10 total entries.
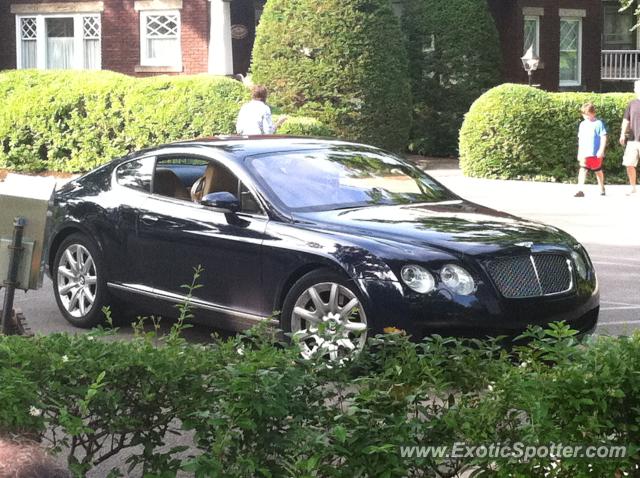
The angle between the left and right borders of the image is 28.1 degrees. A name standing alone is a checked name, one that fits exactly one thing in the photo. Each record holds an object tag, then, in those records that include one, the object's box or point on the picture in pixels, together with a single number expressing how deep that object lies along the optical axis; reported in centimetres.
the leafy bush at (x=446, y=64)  2877
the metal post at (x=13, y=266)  824
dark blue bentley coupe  775
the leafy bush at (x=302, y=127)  2092
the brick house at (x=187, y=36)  2975
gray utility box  836
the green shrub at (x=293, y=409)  401
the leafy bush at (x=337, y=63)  2417
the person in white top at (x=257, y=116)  1698
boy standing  2056
